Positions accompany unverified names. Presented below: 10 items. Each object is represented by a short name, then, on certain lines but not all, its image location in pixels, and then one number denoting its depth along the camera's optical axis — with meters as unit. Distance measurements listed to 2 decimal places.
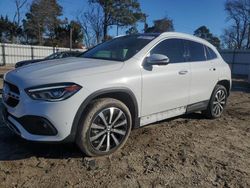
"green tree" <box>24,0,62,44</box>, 27.46
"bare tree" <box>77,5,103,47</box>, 22.03
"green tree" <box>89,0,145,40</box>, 22.44
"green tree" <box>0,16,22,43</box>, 27.06
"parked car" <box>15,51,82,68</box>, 9.28
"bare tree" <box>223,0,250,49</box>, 30.63
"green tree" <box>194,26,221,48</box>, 46.57
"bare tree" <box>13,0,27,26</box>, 24.85
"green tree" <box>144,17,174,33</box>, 25.40
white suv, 2.23
